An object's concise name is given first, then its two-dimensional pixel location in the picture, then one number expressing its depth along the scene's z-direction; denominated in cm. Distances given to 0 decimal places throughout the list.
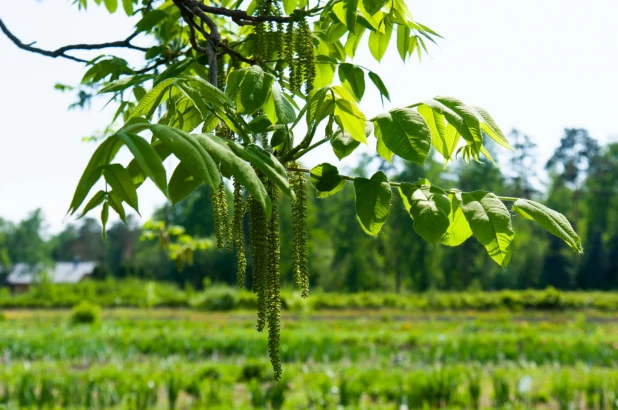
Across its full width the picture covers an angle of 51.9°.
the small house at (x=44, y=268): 7069
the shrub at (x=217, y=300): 2747
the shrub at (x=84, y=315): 1964
